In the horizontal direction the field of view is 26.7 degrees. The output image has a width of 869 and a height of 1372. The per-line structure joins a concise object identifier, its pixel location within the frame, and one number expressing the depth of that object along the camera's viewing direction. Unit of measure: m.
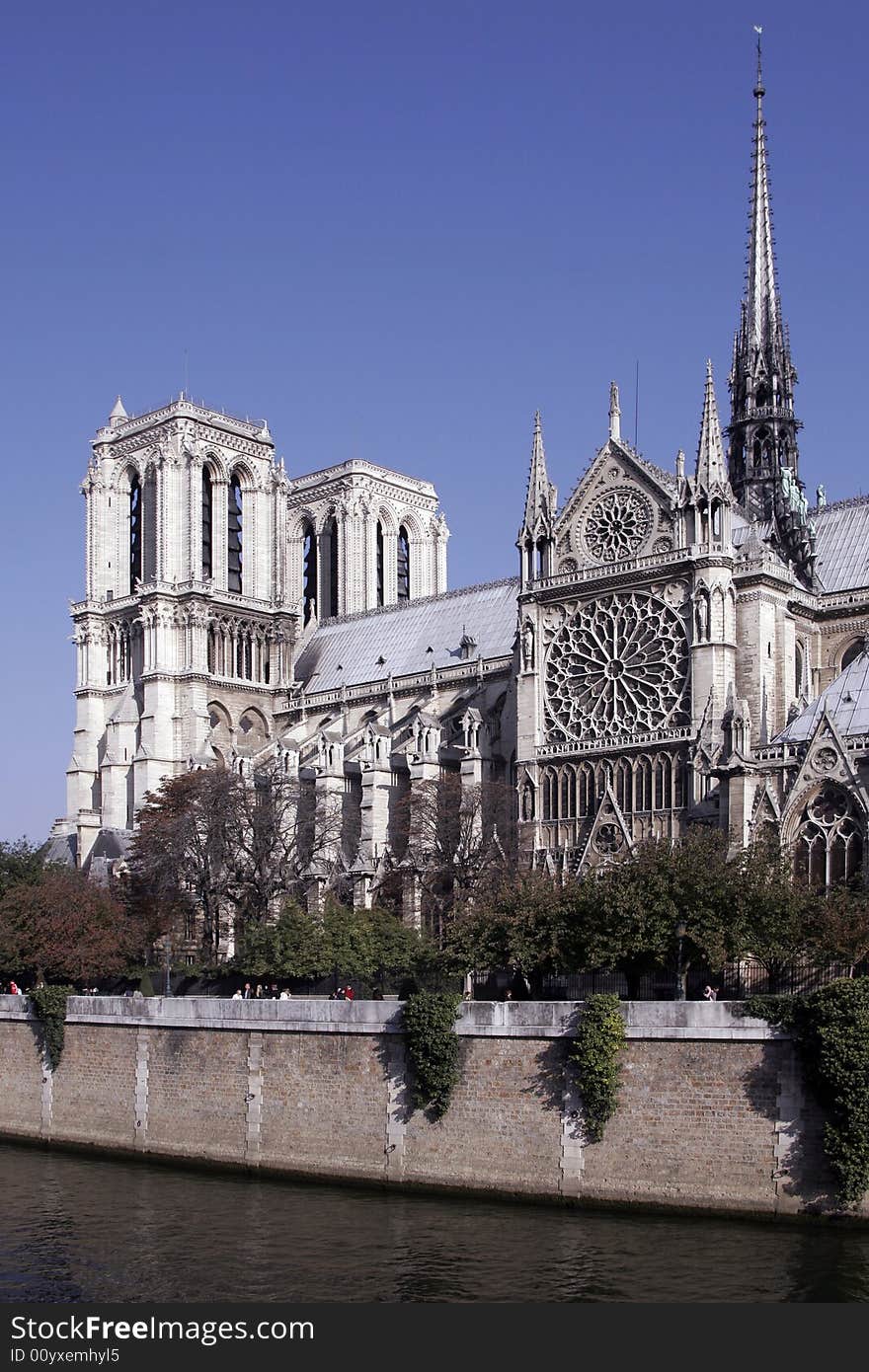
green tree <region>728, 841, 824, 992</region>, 43.56
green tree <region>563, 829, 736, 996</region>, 44.12
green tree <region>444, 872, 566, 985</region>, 47.16
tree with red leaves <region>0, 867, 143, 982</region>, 63.47
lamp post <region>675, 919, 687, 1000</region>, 43.72
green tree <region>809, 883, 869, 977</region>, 42.47
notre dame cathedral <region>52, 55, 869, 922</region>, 67.94
